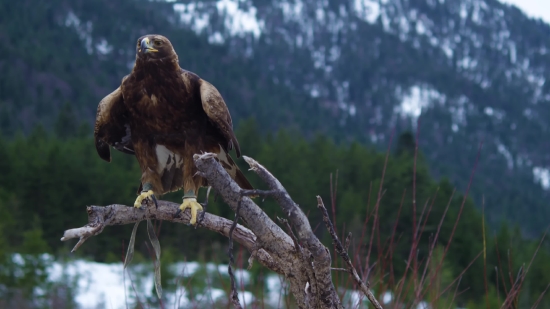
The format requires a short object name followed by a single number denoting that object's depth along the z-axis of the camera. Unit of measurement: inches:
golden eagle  299.3
